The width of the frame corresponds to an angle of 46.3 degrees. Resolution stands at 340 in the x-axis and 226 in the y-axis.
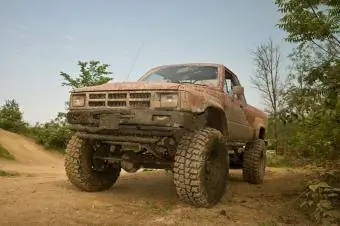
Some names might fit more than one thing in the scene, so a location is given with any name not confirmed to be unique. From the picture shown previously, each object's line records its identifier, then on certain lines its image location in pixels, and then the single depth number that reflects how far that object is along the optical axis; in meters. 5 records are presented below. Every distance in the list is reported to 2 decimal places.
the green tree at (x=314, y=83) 4.88
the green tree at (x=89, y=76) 21.20
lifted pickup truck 4.75
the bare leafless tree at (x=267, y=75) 28.03
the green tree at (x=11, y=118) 16.39
